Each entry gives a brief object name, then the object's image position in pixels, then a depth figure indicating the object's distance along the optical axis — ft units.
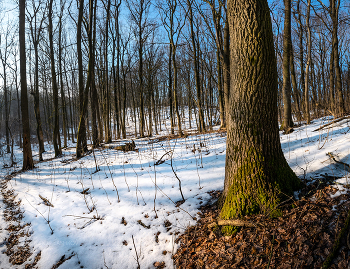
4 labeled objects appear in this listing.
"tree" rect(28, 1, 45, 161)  39.58
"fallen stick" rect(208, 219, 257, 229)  6.92
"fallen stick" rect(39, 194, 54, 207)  13.43
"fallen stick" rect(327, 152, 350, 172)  8.60
